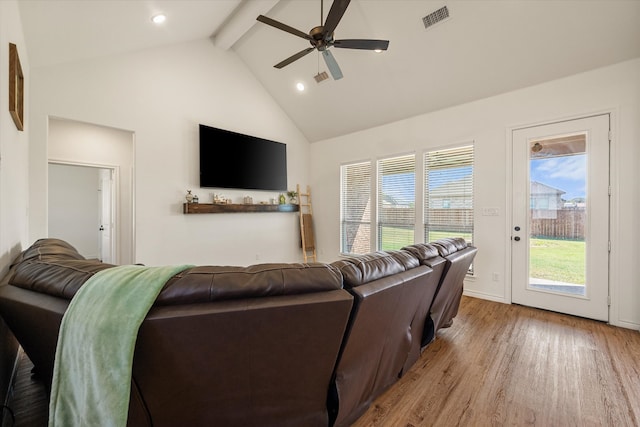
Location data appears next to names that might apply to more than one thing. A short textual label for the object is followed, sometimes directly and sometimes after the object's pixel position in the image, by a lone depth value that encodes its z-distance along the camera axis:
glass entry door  3.00
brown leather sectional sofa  1.02
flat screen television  4.56
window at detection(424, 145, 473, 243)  4.01
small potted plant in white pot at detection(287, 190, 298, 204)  5.88
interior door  4.86
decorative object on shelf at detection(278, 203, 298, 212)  5.59
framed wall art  1.79
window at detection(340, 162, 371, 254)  5.40
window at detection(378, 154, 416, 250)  4.66
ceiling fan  2.53
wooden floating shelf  4.32
